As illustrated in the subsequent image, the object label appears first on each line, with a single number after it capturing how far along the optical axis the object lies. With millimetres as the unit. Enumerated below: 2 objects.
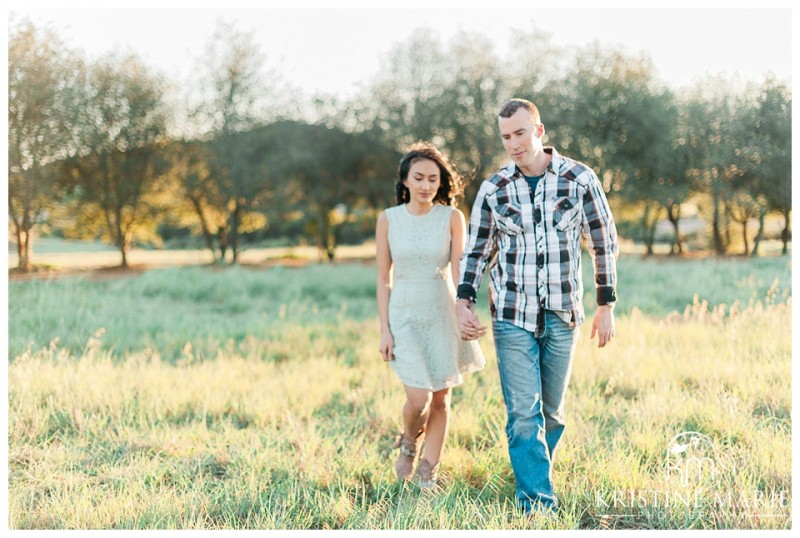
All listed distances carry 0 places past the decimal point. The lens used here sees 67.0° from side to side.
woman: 3184
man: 2857
